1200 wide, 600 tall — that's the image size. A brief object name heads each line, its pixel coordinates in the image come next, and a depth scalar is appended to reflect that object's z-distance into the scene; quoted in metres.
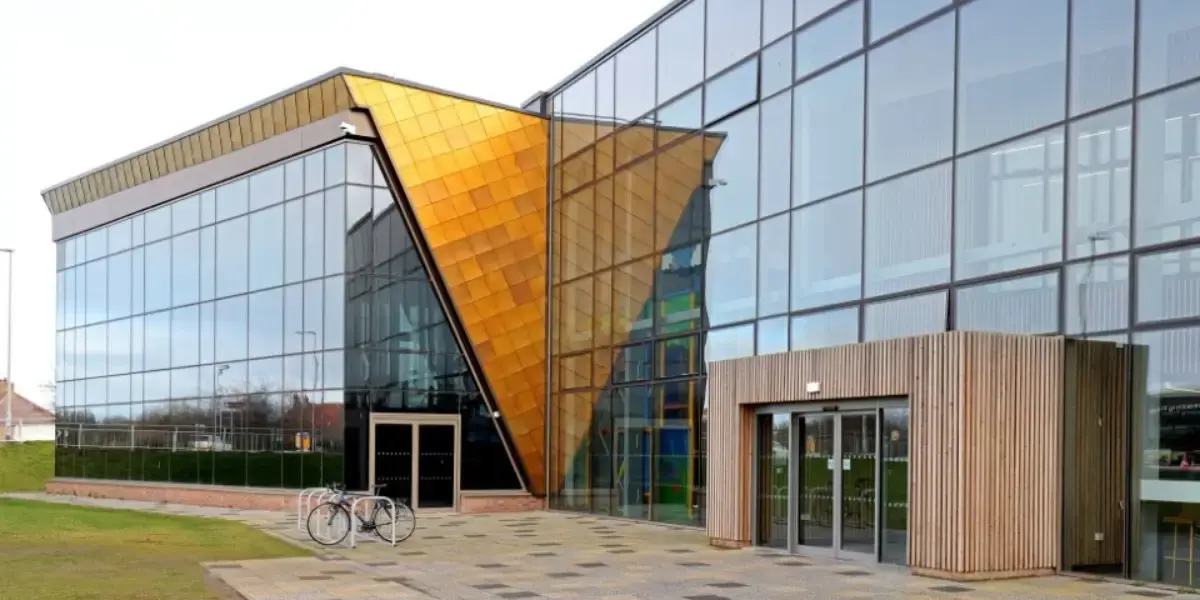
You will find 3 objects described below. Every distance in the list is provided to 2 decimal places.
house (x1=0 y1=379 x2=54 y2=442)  90.94
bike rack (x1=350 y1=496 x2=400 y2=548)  18.73
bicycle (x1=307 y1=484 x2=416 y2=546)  19.20
